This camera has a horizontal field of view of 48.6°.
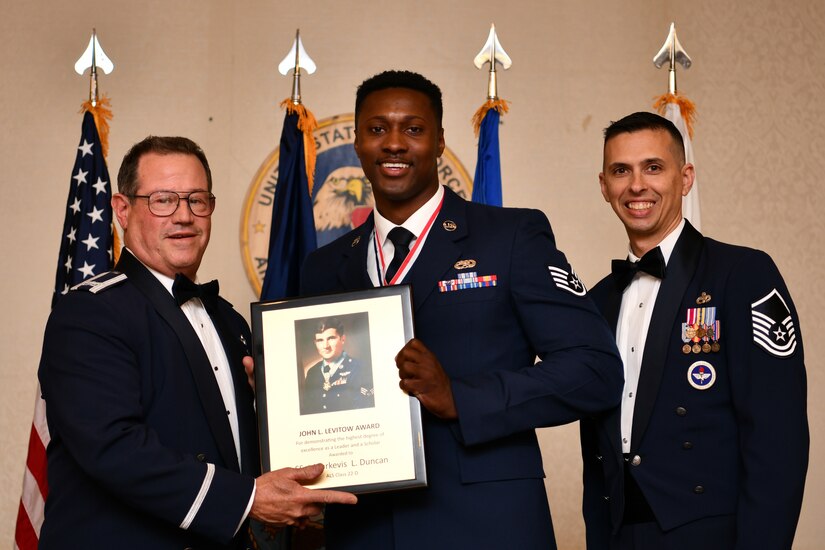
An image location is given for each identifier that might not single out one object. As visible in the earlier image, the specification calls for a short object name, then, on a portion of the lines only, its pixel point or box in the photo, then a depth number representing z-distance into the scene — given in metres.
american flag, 4.42
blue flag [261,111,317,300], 4.68
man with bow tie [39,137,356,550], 2.28
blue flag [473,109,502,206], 4.84
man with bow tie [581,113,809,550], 2.48
